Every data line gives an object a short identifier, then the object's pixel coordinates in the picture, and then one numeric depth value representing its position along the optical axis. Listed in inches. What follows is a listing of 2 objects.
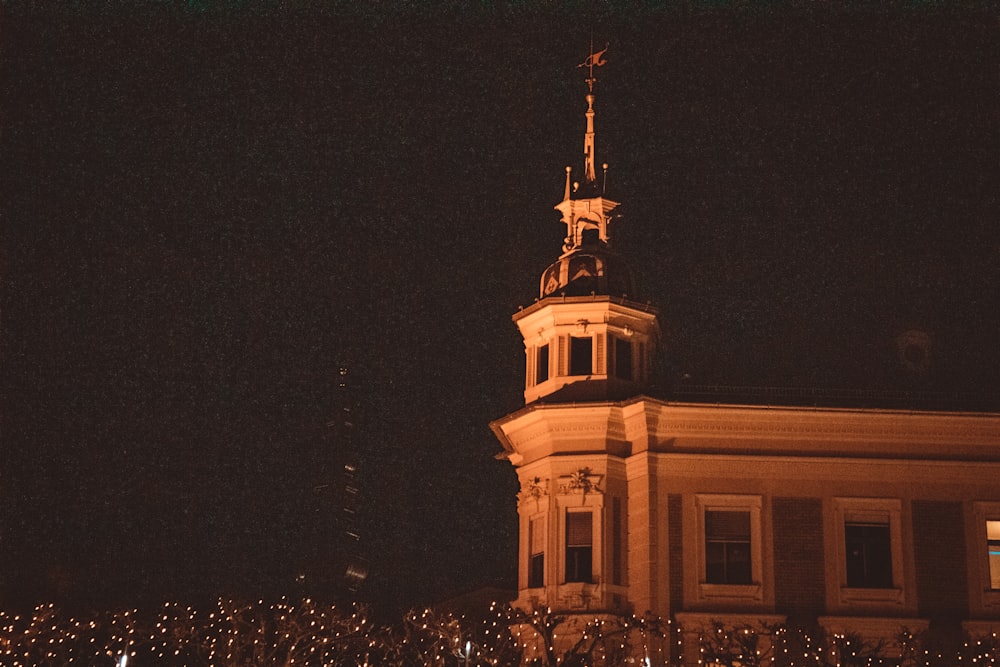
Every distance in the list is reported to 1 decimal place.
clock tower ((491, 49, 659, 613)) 1381.6
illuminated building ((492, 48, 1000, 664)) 1349.7
